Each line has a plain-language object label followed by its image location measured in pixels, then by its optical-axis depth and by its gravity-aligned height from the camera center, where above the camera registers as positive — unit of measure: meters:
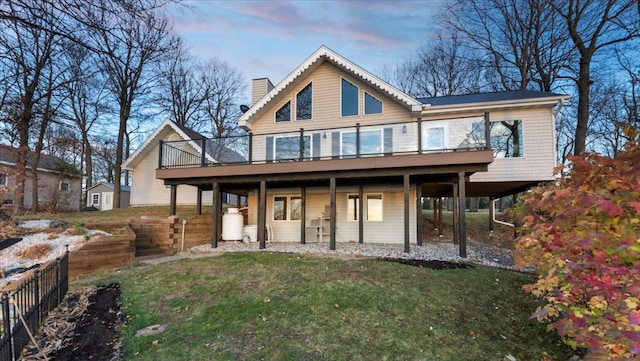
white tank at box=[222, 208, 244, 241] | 12.09 -1.14
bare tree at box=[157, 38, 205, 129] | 25.62 +8.65
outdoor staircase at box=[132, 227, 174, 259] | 9.81 -1.55
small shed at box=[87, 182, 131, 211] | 28.44 +0.09
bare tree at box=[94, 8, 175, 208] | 20.28 +6.79
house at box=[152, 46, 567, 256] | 9.95 +1.39
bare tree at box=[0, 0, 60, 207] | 4.61 +2.53
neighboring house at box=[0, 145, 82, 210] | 16.39 +1.00
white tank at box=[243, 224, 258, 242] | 12.52 -1.44
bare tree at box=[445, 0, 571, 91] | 17.19 +8.75
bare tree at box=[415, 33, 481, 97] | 21.95 +9.29
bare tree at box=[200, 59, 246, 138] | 28.50 +8.57
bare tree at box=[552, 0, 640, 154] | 14.54 +7.65
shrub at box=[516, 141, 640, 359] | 2.21 -0.45
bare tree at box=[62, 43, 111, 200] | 20.64 +6.03
